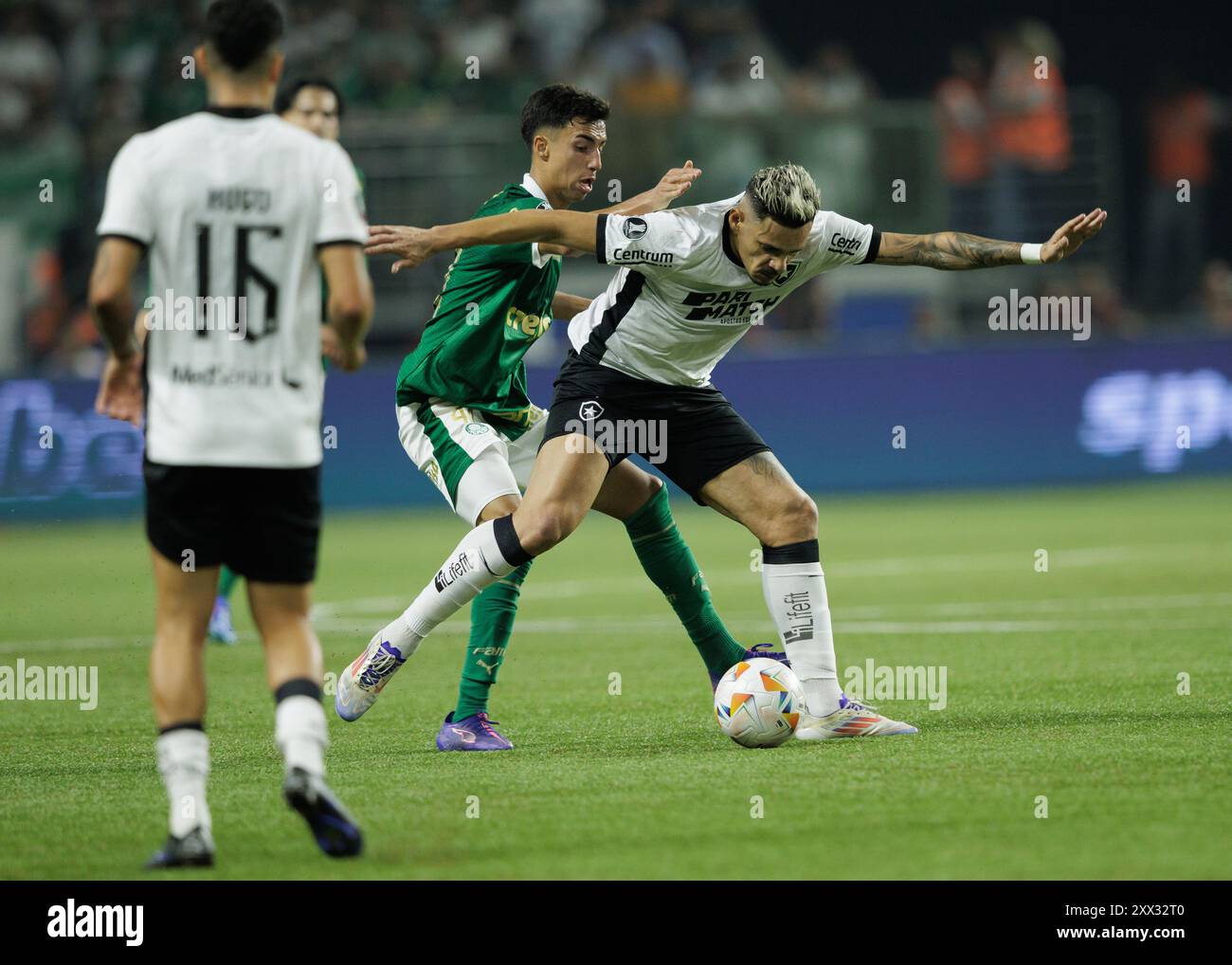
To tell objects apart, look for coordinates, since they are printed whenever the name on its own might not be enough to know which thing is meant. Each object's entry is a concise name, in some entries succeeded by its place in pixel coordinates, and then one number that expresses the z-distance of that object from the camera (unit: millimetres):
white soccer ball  6648
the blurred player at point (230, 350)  4848
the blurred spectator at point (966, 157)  20750
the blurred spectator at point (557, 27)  21562
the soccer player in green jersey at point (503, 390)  7312
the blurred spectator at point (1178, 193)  21906
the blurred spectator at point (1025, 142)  20547
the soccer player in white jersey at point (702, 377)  6633
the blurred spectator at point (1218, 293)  20594
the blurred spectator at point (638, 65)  21281
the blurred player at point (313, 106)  8648
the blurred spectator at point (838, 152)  20516
